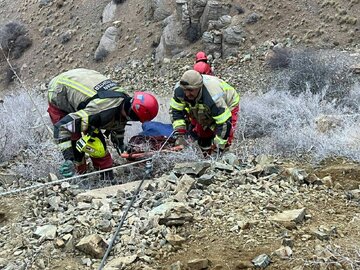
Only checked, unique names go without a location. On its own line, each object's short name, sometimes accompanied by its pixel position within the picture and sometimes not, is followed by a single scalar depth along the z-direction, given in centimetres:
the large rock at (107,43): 2136
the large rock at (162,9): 2100
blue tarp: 677
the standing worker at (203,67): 881
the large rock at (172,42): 1955
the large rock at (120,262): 361
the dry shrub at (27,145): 621
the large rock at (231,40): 1866
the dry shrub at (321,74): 1231
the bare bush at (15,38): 2374
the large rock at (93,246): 379
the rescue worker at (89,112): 572
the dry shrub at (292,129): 639
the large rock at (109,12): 2281
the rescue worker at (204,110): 609
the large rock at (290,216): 406
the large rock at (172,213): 408
